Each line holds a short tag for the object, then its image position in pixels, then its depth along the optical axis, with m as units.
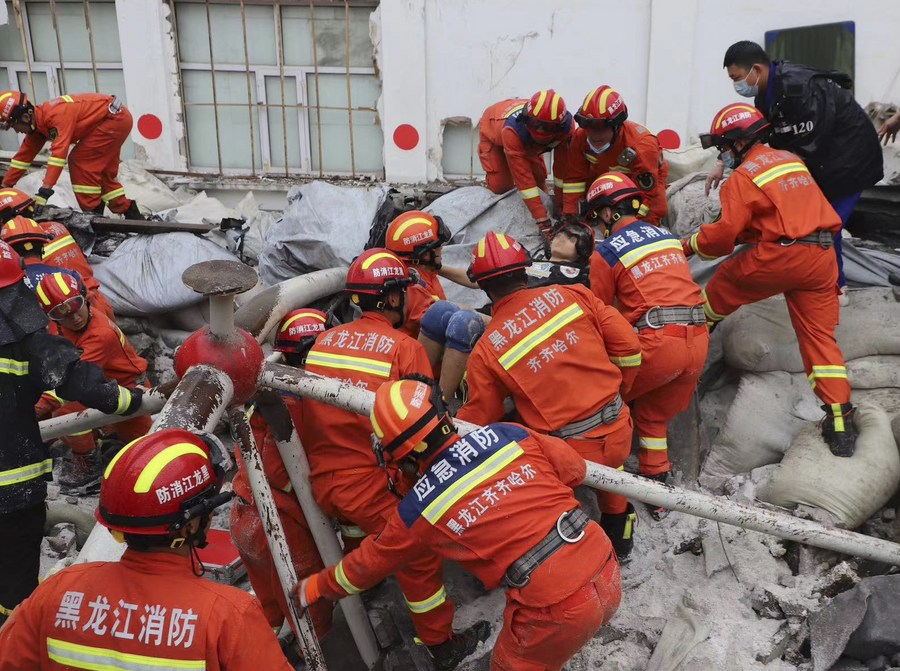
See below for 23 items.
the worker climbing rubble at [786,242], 4.07
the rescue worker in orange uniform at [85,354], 4.29
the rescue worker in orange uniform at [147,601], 1.97
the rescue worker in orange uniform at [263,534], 3.31
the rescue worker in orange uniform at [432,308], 4.02
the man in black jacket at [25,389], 3.03
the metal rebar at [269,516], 2.84
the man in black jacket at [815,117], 4.53
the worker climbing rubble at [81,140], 6.32
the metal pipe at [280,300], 4.71
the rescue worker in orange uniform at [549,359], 3.38
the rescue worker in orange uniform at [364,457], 3.29
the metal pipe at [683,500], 2.90
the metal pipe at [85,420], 3.10
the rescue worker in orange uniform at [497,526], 2.58
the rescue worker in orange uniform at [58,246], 5.18
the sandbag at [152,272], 5.59
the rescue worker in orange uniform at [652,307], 3.84
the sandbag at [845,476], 3.84
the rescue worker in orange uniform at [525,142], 5.37
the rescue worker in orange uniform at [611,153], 5.14
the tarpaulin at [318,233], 5.64
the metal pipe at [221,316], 2.62
